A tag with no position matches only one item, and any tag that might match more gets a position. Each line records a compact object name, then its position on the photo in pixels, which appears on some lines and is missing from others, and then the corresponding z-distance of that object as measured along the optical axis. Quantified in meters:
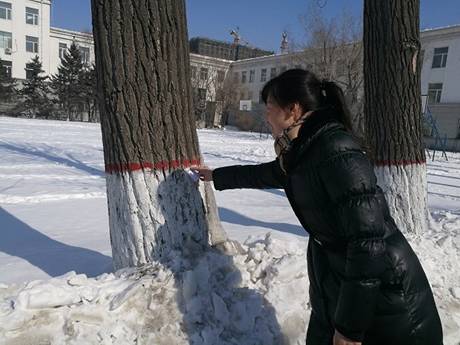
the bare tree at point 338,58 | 27.69
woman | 1.47
